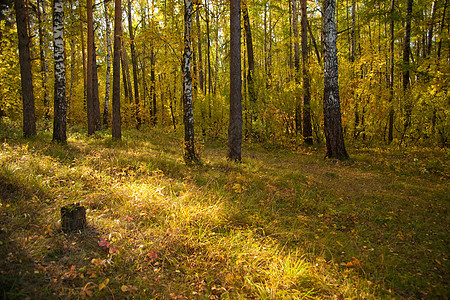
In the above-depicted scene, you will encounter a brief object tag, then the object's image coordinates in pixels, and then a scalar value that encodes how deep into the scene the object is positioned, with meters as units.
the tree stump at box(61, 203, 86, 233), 2.94
